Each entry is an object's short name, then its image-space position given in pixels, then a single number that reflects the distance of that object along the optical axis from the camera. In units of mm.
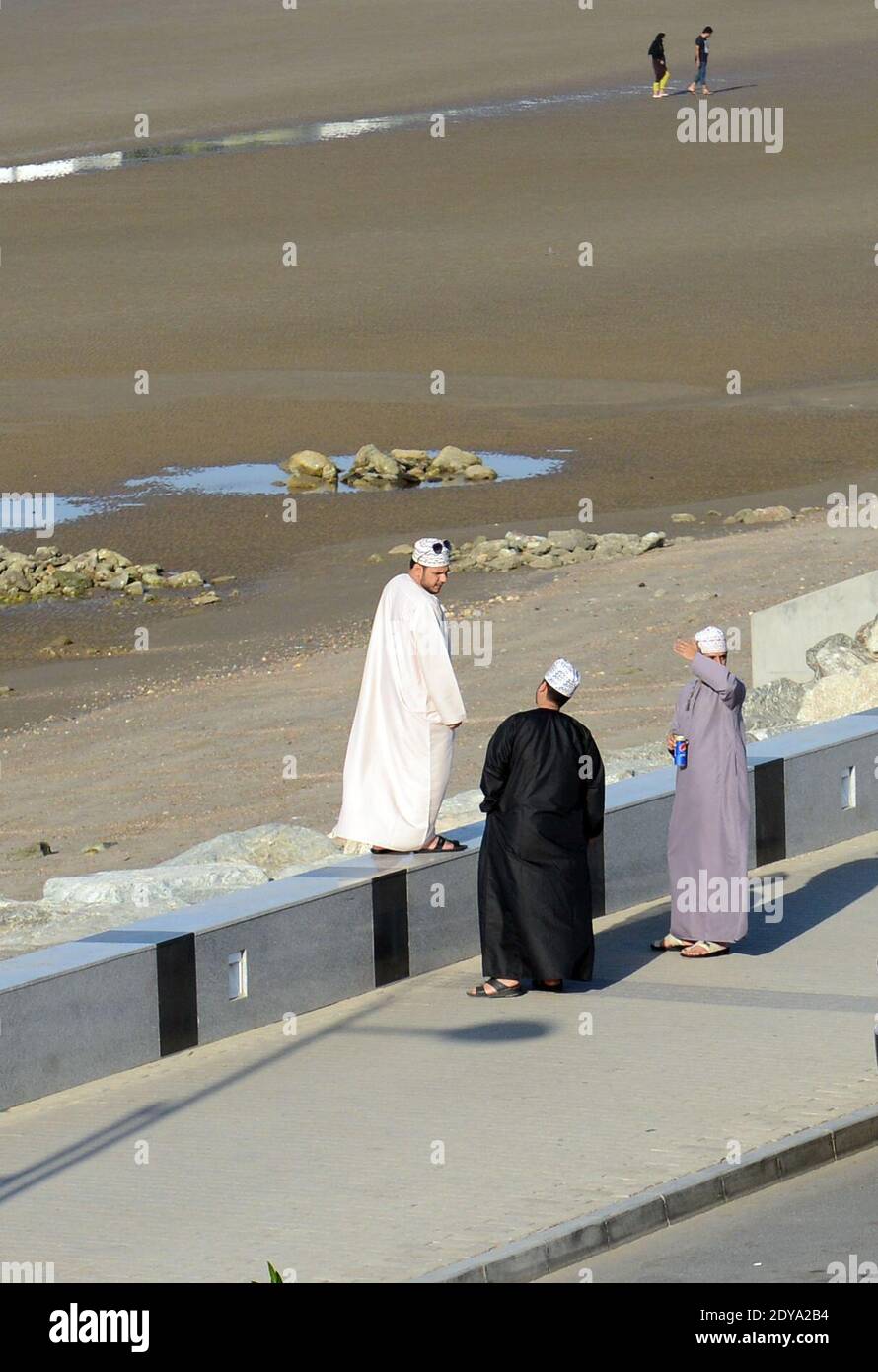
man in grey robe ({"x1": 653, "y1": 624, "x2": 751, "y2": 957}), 11133
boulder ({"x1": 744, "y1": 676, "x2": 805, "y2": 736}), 16188
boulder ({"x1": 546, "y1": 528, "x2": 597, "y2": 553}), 25969
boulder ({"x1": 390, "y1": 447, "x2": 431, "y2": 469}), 31219
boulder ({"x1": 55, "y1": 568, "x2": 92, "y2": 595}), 25969
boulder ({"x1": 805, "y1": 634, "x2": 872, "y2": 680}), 16453
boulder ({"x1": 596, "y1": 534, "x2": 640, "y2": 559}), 25594
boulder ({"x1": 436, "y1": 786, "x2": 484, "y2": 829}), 13828
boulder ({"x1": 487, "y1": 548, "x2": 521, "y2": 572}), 25625
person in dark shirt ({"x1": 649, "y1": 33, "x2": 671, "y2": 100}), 57500
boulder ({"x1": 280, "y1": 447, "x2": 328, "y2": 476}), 30891
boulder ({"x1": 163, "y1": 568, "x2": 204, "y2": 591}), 26000
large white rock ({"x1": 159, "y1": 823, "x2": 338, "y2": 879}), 13273
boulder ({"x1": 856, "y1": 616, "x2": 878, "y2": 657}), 16922
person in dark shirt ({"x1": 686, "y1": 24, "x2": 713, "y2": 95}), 56562
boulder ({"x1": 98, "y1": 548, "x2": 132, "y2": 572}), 26406
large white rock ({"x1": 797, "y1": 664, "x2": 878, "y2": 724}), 15883
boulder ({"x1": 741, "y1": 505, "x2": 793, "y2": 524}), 27406
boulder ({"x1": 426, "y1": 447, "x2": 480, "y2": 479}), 30844
